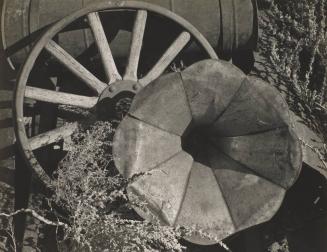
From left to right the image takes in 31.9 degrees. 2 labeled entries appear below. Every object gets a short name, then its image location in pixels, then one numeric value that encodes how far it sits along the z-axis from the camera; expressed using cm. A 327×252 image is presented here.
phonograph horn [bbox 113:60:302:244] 289
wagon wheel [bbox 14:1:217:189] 319
